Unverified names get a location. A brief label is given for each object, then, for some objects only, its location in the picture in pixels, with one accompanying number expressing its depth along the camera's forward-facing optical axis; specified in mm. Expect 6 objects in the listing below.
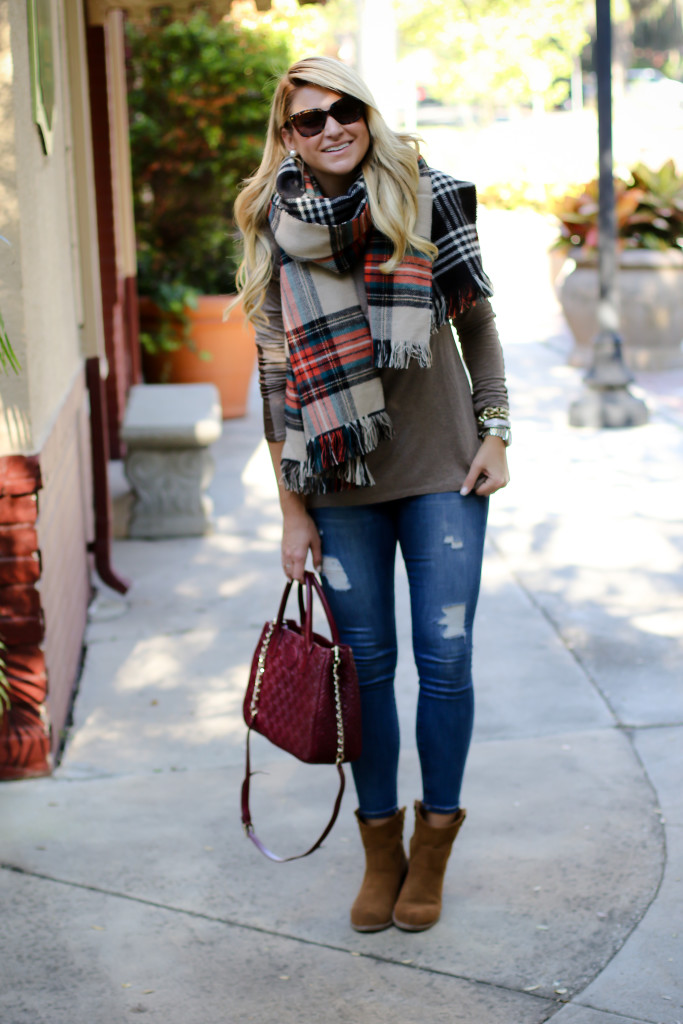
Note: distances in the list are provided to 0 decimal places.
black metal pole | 14490
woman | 4514
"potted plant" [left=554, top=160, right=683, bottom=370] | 18331
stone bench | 10945
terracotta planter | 16277
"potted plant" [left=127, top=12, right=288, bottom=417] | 16429
